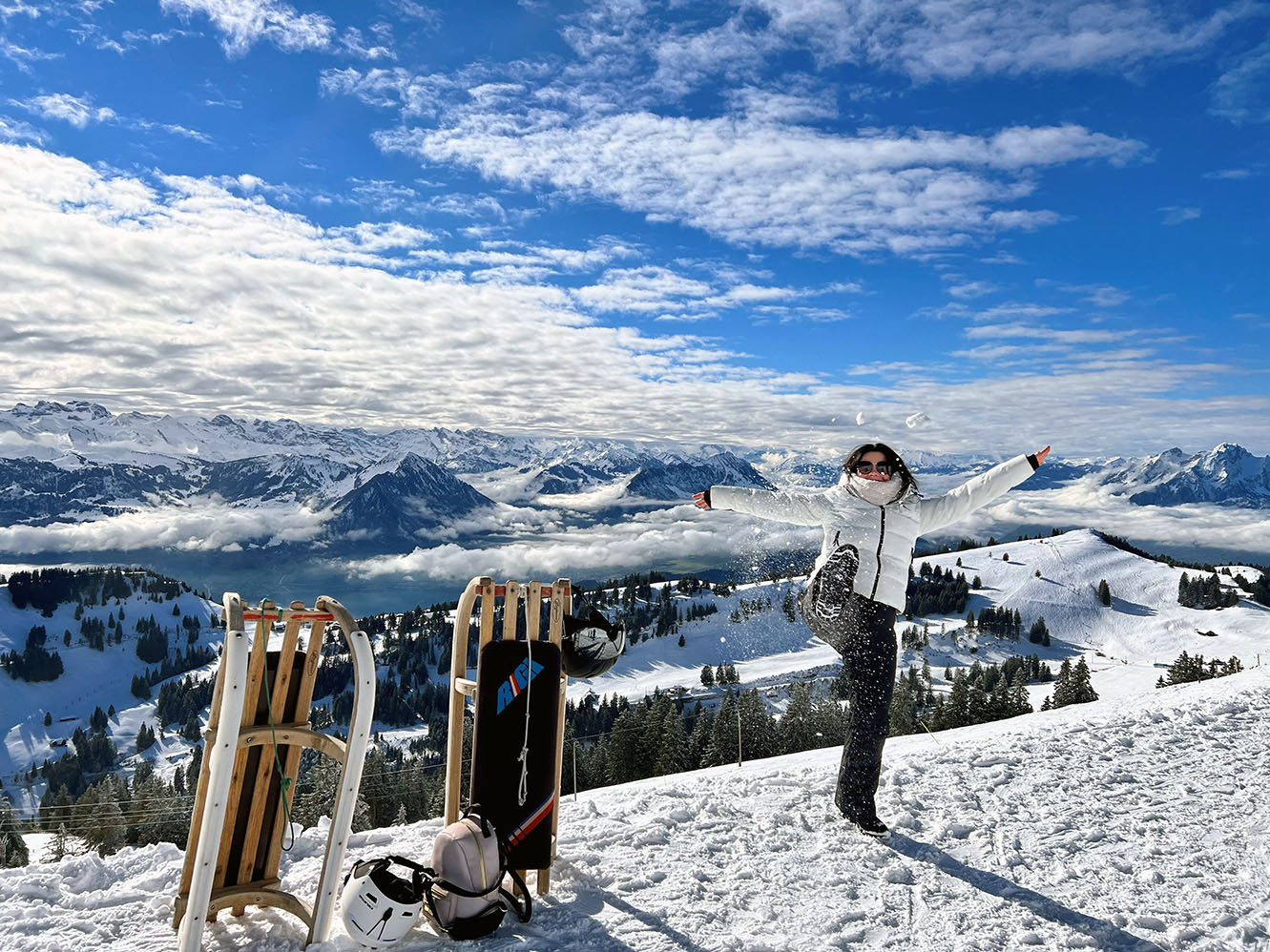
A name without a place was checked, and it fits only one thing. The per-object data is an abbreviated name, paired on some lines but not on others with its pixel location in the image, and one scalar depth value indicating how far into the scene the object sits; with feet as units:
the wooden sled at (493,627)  17.98
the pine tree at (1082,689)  110.73
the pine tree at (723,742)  95.66
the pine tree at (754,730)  102.32
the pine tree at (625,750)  102.83
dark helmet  18.58
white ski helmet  14.11
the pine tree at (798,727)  113.70
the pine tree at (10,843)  115.79
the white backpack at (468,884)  14.87
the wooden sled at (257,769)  13.76
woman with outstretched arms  19.90
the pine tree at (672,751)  100.68
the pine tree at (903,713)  124.98
